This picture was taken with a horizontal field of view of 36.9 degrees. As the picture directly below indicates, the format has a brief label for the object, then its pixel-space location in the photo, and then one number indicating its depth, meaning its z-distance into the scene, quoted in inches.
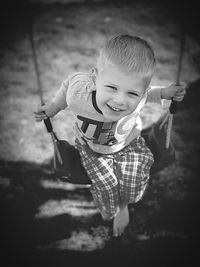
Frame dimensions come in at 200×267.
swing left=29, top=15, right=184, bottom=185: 60.2
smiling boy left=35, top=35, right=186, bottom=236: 48.9
